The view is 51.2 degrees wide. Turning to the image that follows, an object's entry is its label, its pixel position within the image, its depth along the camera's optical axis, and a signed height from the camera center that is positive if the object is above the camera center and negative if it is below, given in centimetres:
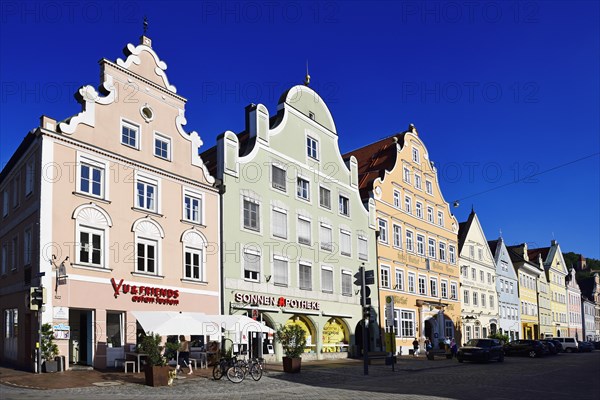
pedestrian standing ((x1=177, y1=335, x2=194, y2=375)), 2584 -276
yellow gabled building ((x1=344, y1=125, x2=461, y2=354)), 4638 +386
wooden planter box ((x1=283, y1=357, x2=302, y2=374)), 2666 -322
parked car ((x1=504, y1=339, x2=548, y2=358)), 4638 -480
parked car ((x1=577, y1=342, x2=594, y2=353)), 6213 -649
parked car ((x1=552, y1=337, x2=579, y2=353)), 6031 -590
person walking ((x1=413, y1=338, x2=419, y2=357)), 4407 -434
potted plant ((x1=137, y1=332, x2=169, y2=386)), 2054 -243
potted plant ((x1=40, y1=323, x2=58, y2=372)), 2284 -202
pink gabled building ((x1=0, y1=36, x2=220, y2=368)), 2452 +324
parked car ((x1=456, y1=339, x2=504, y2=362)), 3688 -394
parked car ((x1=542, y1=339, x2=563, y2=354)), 5063 -530
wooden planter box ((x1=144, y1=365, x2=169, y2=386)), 2064 -276
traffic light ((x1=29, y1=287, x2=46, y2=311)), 2158 -13
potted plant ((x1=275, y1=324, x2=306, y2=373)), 2672 -248
